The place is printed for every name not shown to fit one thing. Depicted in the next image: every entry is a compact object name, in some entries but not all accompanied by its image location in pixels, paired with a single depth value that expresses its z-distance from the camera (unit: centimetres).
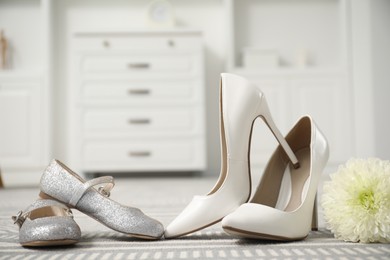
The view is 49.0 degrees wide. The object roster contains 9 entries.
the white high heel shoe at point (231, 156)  77
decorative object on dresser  296
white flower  70
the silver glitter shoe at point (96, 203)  76
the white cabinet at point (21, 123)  277
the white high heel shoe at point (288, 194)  71
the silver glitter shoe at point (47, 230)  69
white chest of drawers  270
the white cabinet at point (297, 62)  279
